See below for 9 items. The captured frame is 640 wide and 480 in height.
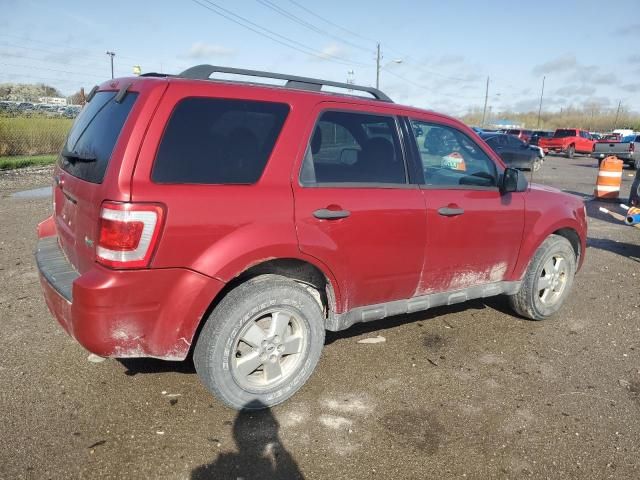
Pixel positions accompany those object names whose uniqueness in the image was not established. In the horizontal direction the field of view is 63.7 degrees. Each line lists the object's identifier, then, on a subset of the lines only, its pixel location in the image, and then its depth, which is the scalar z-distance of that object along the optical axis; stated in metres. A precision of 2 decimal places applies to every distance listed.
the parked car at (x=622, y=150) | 23.08
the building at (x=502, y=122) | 78.82
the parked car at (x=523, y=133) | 36.76
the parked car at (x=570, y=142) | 32.47
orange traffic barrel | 11.89
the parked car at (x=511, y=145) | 22.25
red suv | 2.65
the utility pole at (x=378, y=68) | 43.19
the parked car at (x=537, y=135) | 35.75
